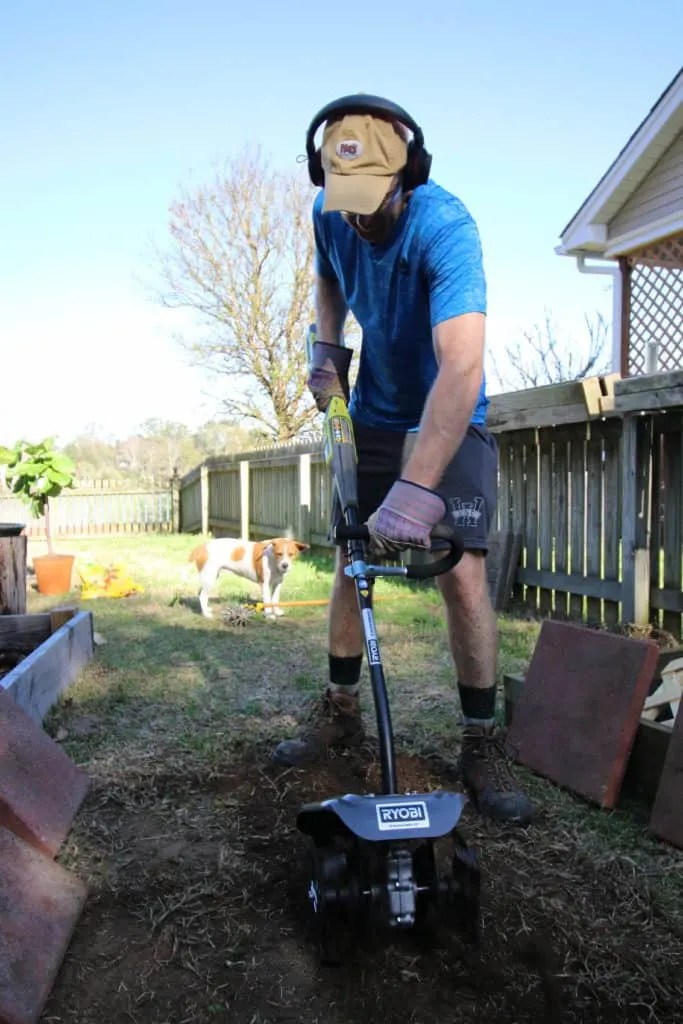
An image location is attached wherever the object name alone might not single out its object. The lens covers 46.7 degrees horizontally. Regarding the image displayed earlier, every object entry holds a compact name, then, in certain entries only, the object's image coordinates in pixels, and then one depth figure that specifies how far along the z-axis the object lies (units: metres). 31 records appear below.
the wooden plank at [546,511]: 5.82
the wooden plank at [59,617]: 4.03
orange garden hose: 6.01
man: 1.93
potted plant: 7.92
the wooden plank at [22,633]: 3.96
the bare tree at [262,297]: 18.42
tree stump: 4.17
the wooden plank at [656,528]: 4.81
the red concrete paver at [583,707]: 2.38
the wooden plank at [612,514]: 5.19
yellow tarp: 7.03
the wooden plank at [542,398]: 5.23
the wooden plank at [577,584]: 5.18
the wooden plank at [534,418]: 5.28
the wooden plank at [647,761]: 2.32
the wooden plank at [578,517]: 5.48
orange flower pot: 7.64
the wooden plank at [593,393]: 5.01
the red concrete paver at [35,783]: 1.93
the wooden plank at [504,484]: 6.32
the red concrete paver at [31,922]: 1.41
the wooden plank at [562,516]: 5.65
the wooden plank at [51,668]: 2.94
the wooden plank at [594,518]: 5.33
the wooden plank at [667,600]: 4.62
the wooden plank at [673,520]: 4.67
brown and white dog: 6.00
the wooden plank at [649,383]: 4.43
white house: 9.69
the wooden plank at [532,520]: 5.95
